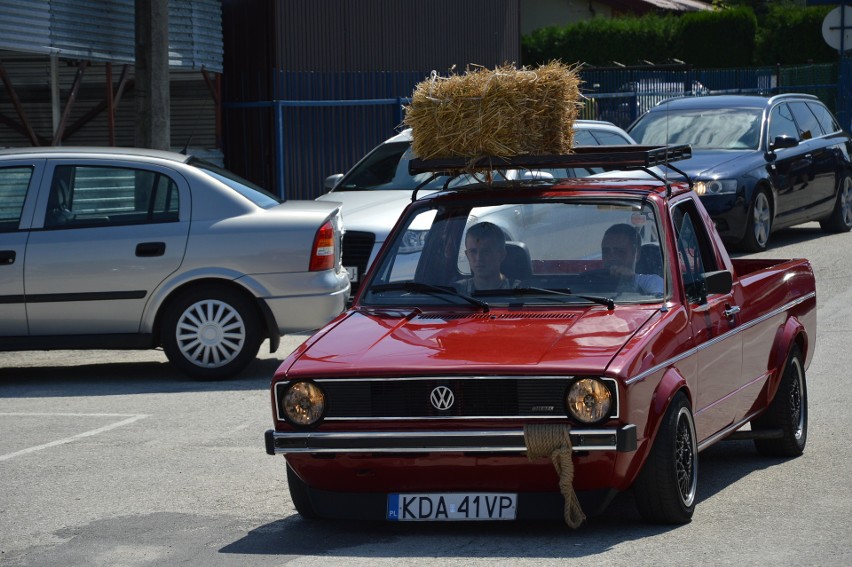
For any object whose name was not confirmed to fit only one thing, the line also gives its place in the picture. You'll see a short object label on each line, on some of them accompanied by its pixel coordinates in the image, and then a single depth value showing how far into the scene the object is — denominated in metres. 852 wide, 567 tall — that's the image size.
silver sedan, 14.53
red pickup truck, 7.84
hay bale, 9.81
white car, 17.30
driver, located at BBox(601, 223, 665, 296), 9.05
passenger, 9.35
